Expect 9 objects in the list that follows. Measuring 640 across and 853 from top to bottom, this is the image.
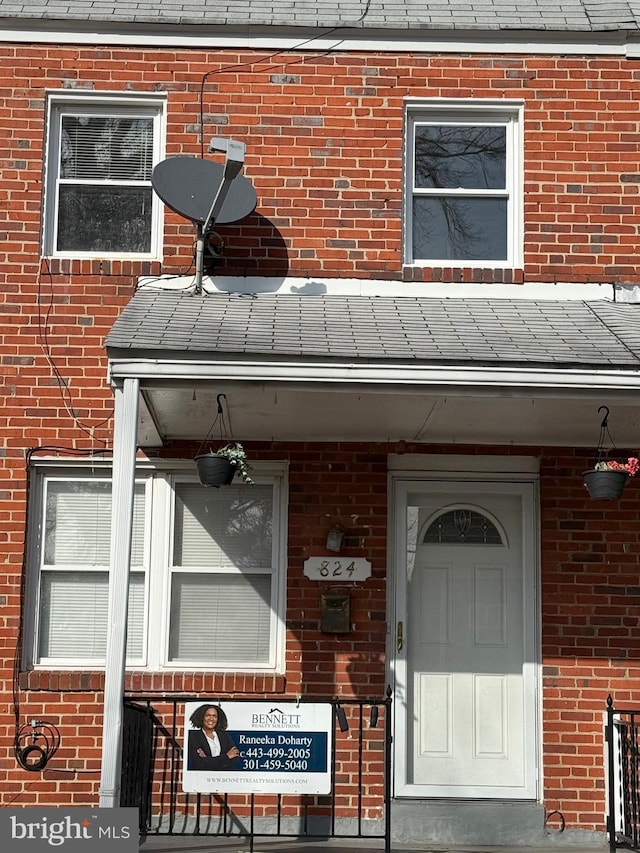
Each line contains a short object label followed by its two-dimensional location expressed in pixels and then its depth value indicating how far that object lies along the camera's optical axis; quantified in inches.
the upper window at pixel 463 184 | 372.5
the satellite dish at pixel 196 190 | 339.6
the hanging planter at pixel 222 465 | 304.8
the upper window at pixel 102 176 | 369.1
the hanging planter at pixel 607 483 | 311.4
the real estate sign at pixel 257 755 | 292.5
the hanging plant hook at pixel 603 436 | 314.4
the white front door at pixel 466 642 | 348.5
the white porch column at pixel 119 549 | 277.9
